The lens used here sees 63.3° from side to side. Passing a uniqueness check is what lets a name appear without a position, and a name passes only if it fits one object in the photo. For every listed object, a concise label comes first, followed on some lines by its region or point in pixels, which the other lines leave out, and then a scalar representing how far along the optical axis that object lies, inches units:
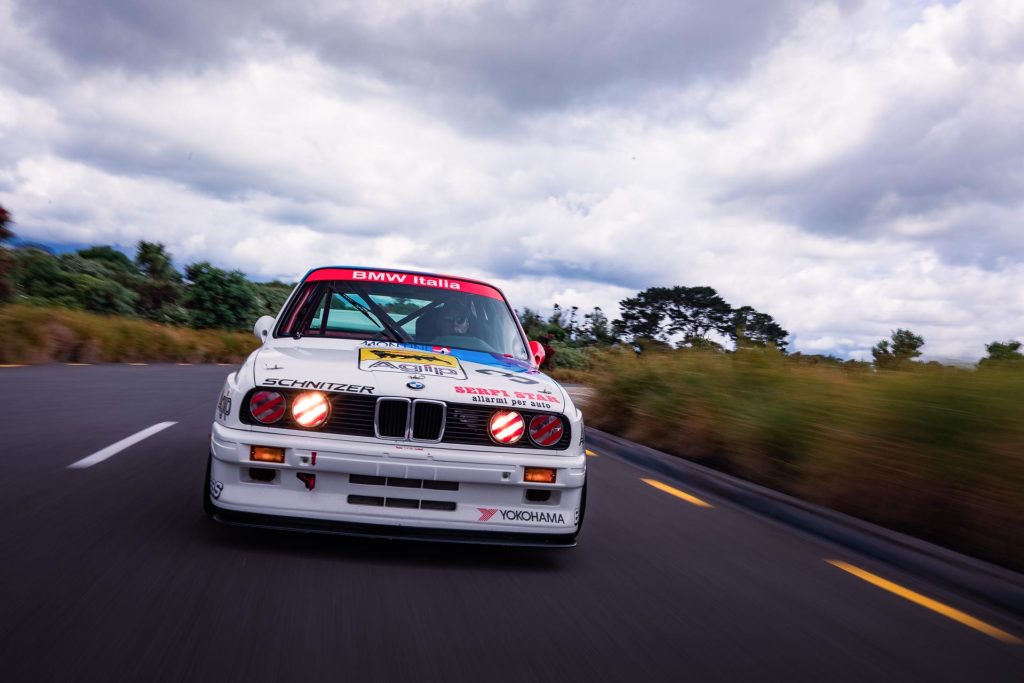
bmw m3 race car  143.2
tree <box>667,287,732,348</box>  2271.2
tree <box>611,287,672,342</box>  2292.1
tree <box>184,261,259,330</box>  1754.4
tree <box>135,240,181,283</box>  1977.1
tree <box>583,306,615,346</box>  2356.1
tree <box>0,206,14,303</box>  771.4
